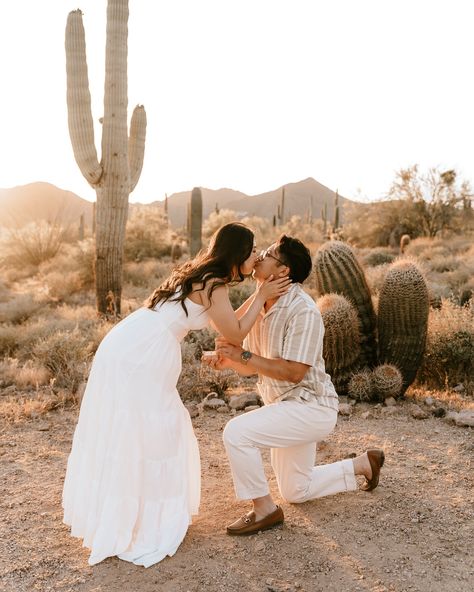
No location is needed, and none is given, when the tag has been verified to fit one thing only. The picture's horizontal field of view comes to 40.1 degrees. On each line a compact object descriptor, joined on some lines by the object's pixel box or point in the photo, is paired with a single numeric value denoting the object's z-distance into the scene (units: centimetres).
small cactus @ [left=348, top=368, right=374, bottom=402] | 688
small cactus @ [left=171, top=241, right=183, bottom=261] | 2138
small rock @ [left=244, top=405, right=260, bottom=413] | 678
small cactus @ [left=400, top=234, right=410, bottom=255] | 2238
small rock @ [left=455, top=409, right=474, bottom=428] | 600
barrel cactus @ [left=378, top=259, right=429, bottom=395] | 702
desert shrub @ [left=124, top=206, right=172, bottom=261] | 2273
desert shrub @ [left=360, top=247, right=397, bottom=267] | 2044
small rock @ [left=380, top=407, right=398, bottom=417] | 648
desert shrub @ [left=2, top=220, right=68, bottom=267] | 2142
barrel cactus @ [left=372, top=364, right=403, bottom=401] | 680
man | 390
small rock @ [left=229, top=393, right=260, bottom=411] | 682
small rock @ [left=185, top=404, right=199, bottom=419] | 666
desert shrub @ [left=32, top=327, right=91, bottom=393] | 754
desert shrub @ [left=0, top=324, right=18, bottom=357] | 971
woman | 371
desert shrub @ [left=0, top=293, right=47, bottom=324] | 1237
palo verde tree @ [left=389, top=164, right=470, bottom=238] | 2761
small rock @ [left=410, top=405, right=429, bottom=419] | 630
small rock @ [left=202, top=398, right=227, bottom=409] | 684
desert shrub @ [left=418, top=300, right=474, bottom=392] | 786
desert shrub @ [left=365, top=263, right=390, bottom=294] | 1229
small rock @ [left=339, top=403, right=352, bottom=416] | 648
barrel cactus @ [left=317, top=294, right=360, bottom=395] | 695
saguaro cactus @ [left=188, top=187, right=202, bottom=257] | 1748
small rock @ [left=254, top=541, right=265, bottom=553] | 379
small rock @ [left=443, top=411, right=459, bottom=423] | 614
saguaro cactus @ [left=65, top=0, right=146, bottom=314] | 1087
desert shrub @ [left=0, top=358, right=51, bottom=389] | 779
